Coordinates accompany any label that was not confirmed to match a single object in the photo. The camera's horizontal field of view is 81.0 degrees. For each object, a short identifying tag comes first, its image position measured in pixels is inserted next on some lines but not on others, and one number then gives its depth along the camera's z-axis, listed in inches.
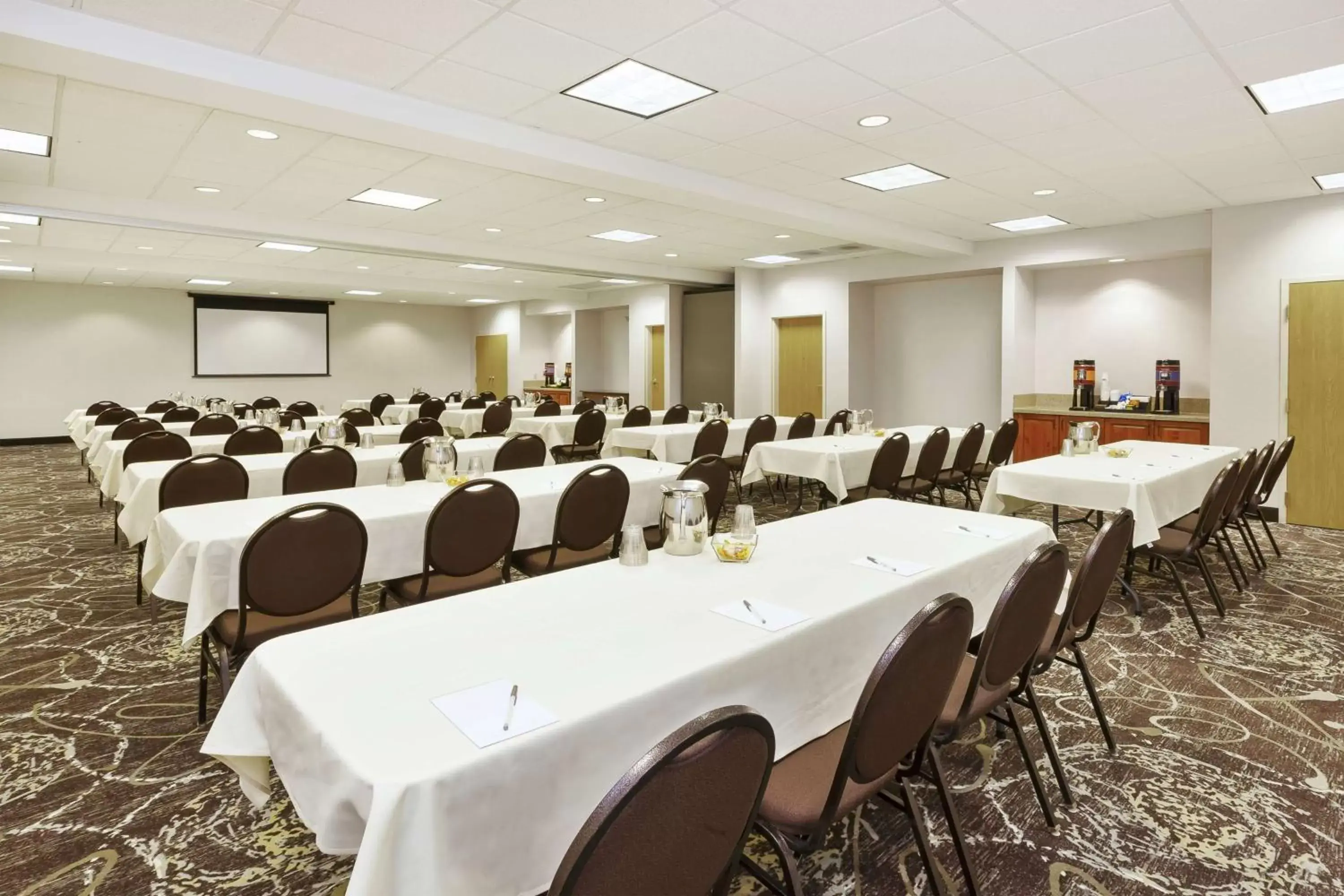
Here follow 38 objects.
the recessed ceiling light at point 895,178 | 247.3
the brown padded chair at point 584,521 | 146.9
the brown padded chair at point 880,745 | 61.8
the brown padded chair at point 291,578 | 108.6
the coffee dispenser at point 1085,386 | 359.9
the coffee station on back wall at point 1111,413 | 327.6
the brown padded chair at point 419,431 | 278.7
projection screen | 620.7
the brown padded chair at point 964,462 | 260.8
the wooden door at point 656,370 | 576.7
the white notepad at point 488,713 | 55.8
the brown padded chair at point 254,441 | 241.0
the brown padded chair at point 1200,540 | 161.6
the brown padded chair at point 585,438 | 343.6
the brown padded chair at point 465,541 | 129.5
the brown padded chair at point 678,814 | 41.2
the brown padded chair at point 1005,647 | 77.4
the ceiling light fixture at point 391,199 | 282.9
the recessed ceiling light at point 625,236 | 362.9
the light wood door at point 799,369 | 462.9
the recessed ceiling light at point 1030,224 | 323.6
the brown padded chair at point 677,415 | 366.9
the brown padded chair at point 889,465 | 231.1
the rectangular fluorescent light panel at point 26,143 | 209.8
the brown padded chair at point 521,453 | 224.2
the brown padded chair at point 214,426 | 294.0
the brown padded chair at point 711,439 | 286.4
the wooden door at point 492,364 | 723.4
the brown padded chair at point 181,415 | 350.9
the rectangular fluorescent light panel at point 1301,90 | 169.5
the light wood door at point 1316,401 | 271.1
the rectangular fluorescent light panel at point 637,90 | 166.9
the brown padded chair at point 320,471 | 187.0
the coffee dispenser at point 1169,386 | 332.8
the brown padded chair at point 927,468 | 246.5
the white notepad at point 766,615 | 78.6
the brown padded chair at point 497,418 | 378.0
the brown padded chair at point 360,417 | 348.0
